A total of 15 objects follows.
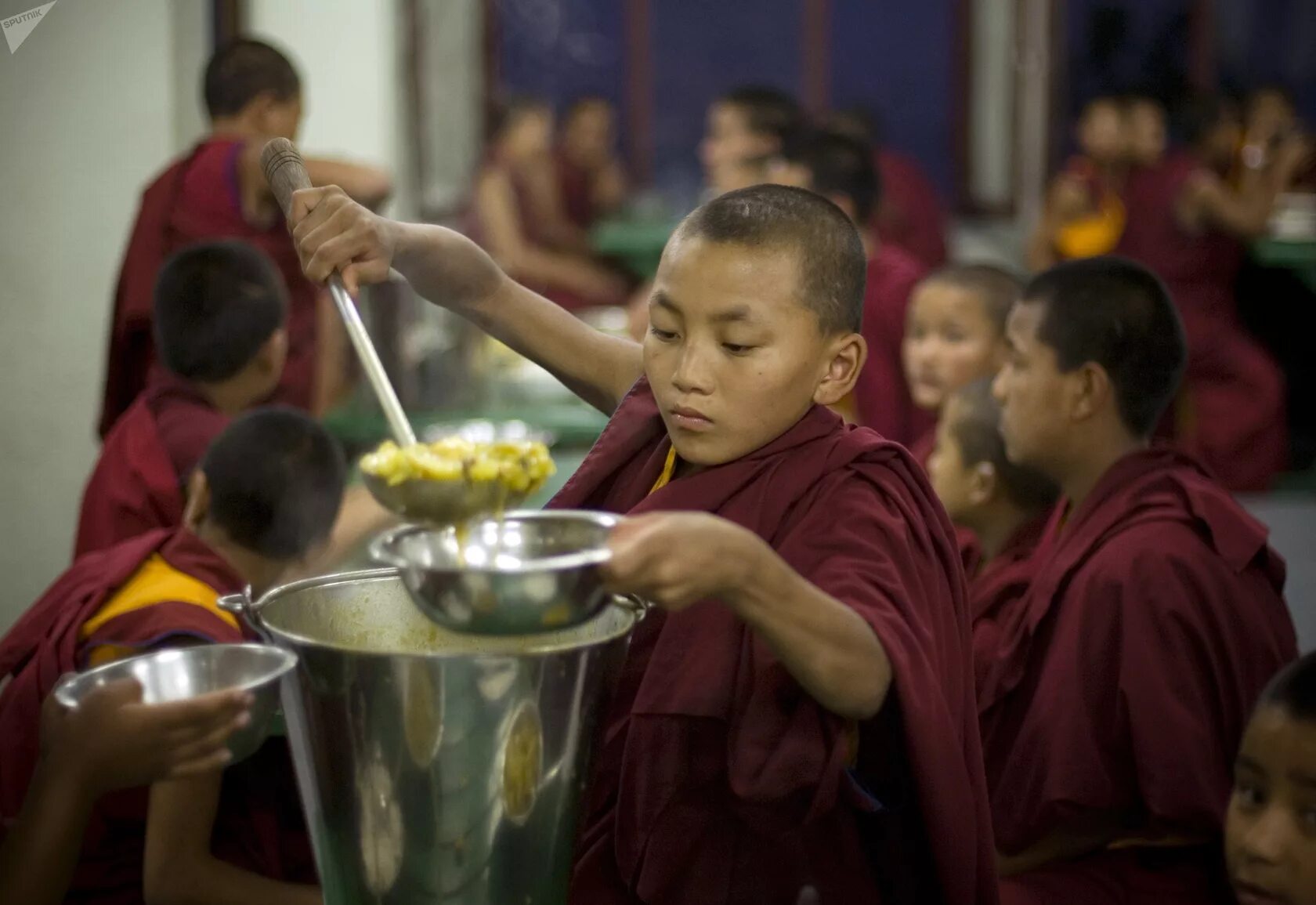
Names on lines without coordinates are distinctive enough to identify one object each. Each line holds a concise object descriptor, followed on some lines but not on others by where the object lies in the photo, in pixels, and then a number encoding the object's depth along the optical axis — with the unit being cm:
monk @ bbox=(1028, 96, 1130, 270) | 695
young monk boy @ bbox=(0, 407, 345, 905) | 197
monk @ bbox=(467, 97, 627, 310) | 823
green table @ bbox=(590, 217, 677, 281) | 774
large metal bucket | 136
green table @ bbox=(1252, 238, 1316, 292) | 596
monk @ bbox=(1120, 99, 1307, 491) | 572
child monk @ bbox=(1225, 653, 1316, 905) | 188
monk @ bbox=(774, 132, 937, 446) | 387
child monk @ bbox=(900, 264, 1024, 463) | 352
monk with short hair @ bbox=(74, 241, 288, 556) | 289
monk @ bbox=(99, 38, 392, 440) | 350
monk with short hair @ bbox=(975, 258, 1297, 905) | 219
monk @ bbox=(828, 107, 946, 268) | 686
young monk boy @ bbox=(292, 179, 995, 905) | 151
